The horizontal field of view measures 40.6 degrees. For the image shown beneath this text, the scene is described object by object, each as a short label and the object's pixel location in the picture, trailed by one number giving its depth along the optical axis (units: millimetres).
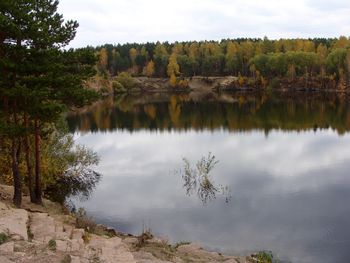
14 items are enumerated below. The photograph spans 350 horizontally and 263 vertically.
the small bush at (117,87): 163438
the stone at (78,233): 18875
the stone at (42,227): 17422
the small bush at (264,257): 20623
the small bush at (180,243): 22438
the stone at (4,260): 13353
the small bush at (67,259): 13945
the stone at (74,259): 14058
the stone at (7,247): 14281
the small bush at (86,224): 22306
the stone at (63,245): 15400
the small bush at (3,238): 15281
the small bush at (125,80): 169000
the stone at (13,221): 16484
